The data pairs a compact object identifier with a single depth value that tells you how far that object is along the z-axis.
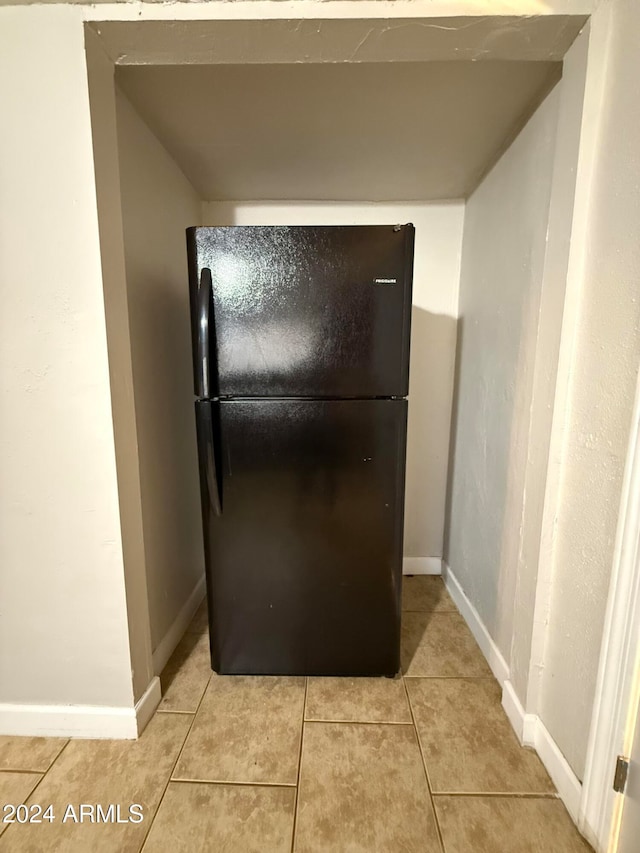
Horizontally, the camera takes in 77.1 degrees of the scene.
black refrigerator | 1.26
